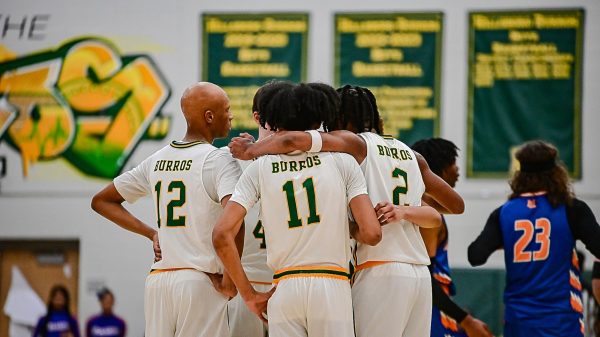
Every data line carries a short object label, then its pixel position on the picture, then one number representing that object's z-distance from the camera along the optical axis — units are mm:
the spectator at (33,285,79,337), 24731
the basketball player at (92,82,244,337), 9066
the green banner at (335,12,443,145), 24125
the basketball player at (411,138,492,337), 10774
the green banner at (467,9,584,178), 23675
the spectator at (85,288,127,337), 24591
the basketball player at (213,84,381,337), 7914
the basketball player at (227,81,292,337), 9897
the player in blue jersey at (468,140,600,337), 11147
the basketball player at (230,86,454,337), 8329
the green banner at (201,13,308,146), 24544
